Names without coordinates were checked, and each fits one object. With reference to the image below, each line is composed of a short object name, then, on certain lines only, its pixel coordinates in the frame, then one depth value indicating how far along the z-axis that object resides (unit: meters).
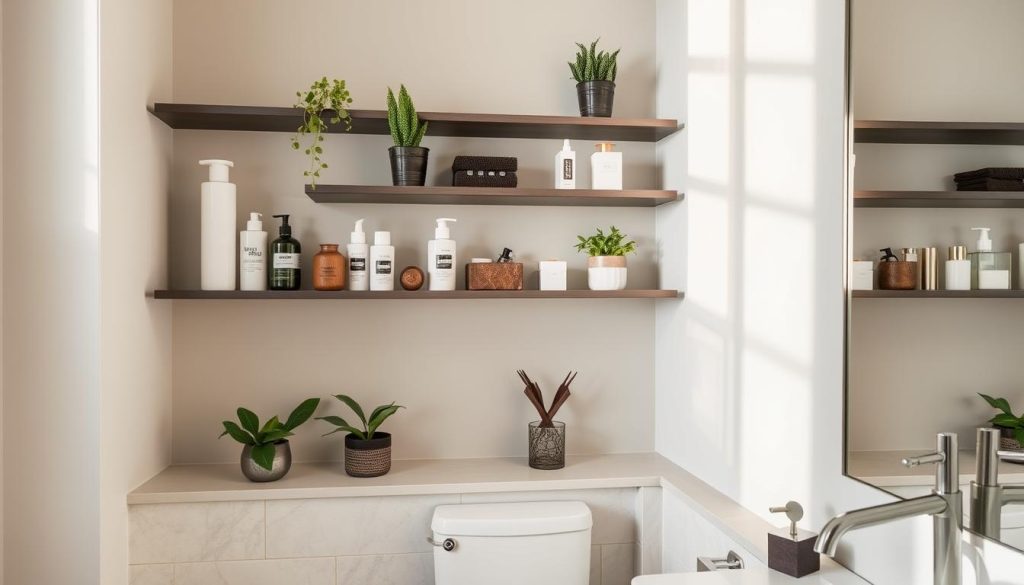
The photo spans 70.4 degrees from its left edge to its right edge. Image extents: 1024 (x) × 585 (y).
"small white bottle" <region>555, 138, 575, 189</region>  2.14
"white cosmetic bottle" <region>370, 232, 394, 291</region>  2.06
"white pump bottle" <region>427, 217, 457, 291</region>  2.08
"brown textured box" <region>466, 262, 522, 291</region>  2.11
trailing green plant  2.01
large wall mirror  1.01
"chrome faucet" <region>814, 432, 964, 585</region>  1.08
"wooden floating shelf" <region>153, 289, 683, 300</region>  1.98
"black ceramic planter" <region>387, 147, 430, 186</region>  2.04
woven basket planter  2.00
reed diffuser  2.11
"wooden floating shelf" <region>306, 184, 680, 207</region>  2.01
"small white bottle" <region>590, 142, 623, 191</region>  2.16
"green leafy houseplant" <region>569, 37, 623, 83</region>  2.16
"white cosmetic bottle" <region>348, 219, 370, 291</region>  2.06
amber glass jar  2.04
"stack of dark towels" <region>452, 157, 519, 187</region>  2.10
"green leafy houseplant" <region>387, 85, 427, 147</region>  2.02
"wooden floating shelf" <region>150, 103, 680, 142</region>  1.98
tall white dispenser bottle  2.02
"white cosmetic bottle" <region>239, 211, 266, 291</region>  2.04
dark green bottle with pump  2.04
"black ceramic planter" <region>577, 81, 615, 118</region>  2.14
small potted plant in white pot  2.14
